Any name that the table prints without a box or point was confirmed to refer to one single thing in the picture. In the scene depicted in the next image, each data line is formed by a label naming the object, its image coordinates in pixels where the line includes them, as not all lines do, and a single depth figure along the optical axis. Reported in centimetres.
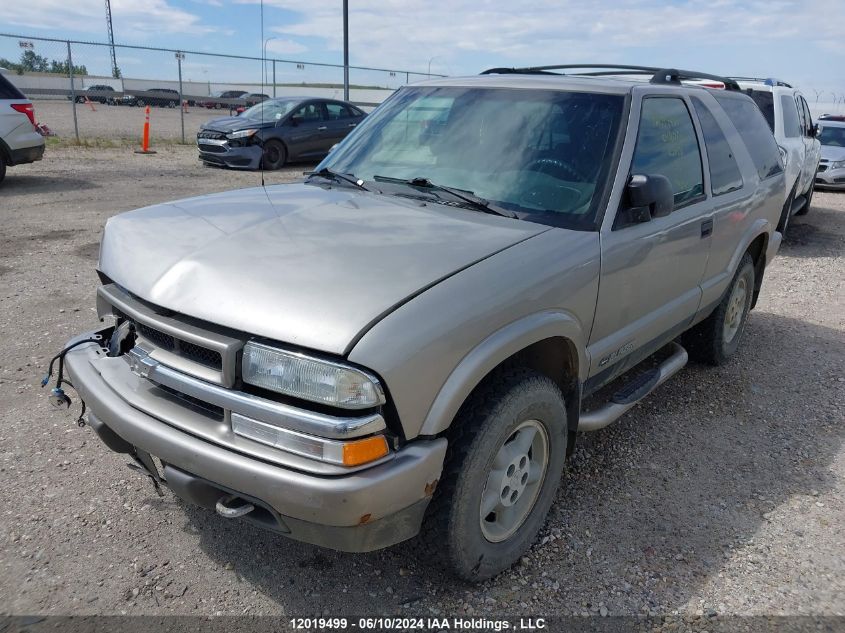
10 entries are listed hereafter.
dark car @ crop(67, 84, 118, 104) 2320
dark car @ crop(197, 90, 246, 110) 2665
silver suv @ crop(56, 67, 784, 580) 205
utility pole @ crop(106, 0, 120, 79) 1707
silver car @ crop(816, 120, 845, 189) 1400
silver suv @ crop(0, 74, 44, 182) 1012
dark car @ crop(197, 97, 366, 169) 1341
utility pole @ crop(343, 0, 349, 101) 1907
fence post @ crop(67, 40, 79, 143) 1578
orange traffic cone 1585
